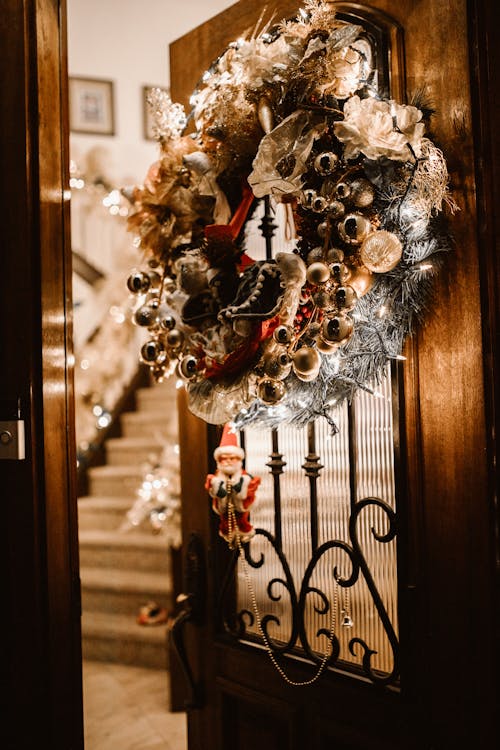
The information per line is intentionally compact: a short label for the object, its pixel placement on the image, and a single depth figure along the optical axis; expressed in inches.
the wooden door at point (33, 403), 62.2
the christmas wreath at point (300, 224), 52.7
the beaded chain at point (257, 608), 63.4
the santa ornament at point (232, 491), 66.9
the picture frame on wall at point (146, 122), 211.9
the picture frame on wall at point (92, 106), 204.8
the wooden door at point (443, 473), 52.5
